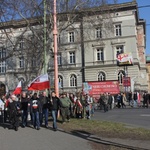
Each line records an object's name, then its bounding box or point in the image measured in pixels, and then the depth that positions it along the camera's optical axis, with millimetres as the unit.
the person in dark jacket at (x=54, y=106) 12867
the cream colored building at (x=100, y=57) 53094
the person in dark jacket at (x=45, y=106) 13802
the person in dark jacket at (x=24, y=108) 14234
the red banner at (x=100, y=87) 33469
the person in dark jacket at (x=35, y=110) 13305
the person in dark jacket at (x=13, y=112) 13234
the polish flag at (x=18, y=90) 15453
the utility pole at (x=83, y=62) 56544
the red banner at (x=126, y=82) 38788
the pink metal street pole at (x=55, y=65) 16233
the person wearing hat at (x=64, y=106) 14625
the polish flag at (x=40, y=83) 14758
